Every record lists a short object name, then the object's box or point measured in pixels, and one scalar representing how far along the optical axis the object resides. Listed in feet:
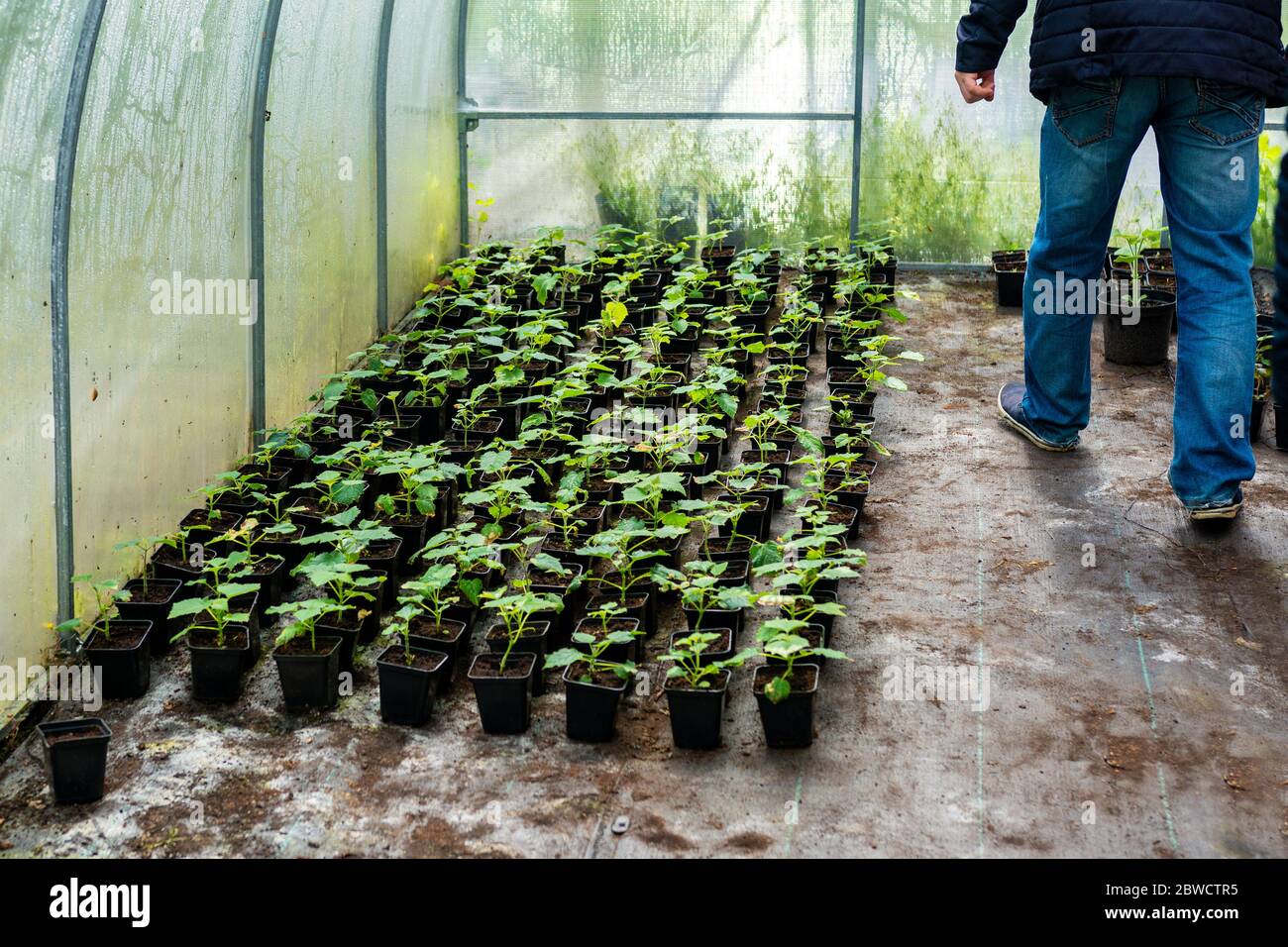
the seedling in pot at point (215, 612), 10.77
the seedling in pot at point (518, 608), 10.69
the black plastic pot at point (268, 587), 12.58
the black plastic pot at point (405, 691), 10.68
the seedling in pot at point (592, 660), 10.29
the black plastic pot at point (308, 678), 10.97
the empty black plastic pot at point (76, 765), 9.73
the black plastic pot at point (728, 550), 12.75
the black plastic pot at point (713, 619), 11.57
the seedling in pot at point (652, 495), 12.26
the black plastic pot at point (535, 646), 11.18
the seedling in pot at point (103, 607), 11.46
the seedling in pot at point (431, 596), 10.97
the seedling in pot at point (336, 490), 13.47
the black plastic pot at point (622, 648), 11.09
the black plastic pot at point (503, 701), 10.49
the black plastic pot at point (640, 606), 11.84
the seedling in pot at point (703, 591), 11.09
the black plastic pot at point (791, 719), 10.11
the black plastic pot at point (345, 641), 11.53
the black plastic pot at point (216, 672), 11.19
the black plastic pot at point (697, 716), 10.12
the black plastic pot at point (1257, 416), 15.64
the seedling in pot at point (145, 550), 12.63
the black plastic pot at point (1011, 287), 21.44
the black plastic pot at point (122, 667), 11.21
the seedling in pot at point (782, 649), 9.83
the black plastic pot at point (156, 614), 11.98
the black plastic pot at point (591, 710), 10.31
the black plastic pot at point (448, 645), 11.27
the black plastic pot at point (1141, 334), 18.48
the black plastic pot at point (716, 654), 10.80
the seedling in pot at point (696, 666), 10.15
